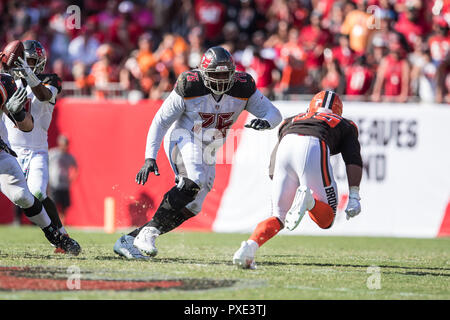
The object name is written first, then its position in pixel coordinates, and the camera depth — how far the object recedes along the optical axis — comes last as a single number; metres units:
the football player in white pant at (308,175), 11.96
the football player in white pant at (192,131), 13.34
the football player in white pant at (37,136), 14.50
